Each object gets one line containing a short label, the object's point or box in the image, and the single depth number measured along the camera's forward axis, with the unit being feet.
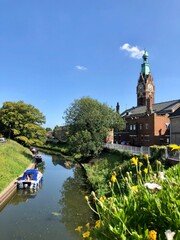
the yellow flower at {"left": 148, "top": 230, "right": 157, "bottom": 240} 7.14
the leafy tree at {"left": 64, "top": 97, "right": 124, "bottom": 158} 93.82
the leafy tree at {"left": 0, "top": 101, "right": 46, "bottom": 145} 118.44
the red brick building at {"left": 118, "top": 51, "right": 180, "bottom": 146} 111.38
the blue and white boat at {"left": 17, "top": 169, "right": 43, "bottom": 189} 58.02
